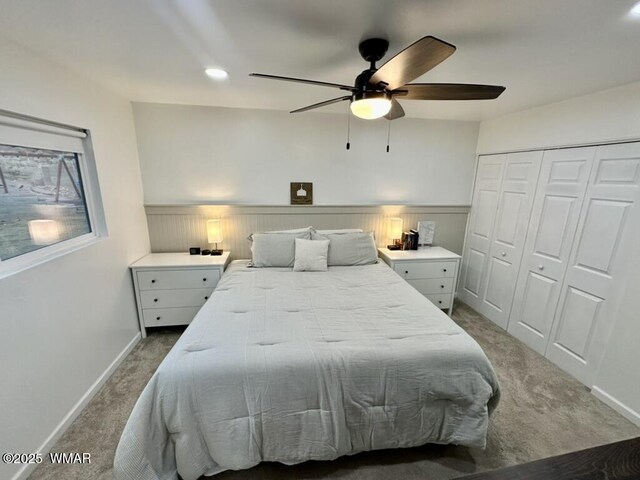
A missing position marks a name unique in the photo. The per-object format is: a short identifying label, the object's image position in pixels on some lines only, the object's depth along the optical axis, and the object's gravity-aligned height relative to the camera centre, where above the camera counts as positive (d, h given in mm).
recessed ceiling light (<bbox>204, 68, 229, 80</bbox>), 1849 +798
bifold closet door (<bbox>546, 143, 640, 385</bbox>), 1906 -472
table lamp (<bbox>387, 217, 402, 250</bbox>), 3227 -481
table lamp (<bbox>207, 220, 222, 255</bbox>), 2828 -453
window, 1478 -54
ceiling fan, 1197 +554
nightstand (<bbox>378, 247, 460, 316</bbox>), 2963 -868
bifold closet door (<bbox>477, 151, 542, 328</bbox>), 2633 -403
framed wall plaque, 3092 -41
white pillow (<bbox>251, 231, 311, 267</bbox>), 2715 -619
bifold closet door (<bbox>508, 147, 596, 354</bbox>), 2229 -406
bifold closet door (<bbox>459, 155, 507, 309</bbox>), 3049 -373
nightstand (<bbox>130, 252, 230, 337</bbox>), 2549 -956
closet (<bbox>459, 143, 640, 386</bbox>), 1962 -456
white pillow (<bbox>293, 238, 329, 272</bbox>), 2643 -647
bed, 1308 -1039
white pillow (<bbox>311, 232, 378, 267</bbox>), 2811 -606
